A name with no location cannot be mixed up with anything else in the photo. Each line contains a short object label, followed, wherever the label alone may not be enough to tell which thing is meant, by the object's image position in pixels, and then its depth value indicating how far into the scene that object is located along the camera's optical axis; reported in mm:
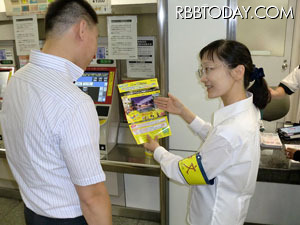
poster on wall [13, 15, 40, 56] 2389
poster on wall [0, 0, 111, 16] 2334
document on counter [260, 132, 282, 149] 1863
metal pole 1906
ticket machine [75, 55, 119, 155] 2199
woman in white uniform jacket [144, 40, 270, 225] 1193
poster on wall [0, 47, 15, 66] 2691
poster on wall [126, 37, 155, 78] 2266
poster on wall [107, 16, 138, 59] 2180
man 1015
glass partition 3842
